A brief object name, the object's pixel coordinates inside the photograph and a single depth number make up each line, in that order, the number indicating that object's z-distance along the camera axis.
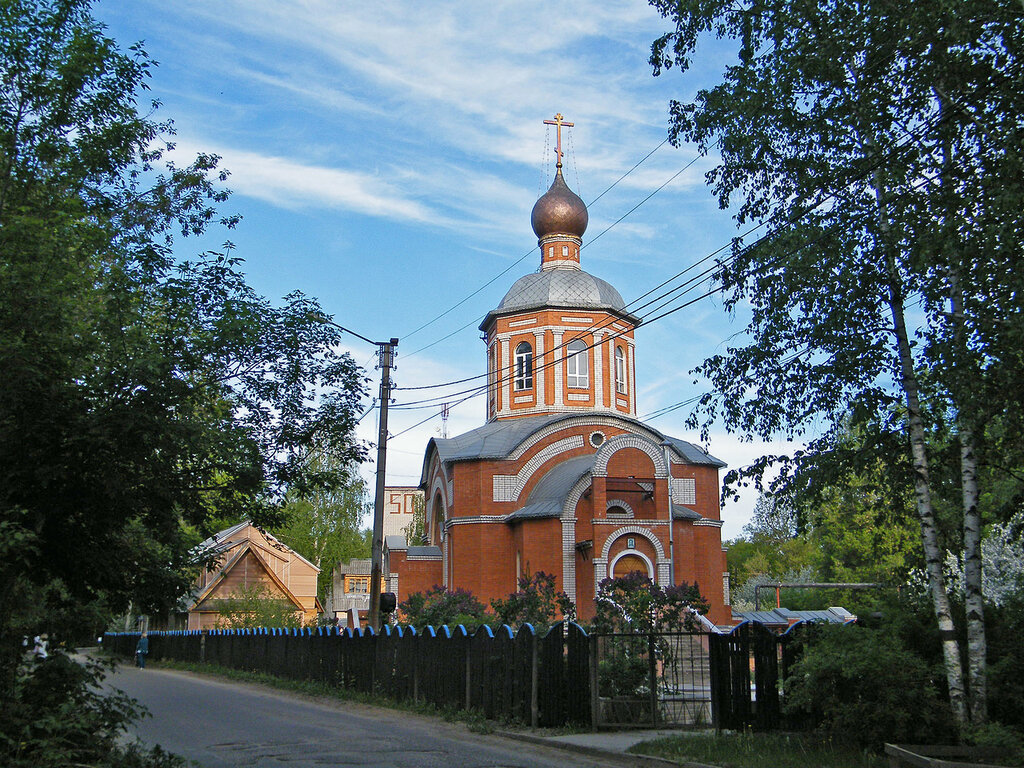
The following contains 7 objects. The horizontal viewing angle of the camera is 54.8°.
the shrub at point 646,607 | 15.59
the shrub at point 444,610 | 21.00
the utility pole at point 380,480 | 19.94
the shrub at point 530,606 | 18.42
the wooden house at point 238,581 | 46.91
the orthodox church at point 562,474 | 31.62
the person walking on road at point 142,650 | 38.53
